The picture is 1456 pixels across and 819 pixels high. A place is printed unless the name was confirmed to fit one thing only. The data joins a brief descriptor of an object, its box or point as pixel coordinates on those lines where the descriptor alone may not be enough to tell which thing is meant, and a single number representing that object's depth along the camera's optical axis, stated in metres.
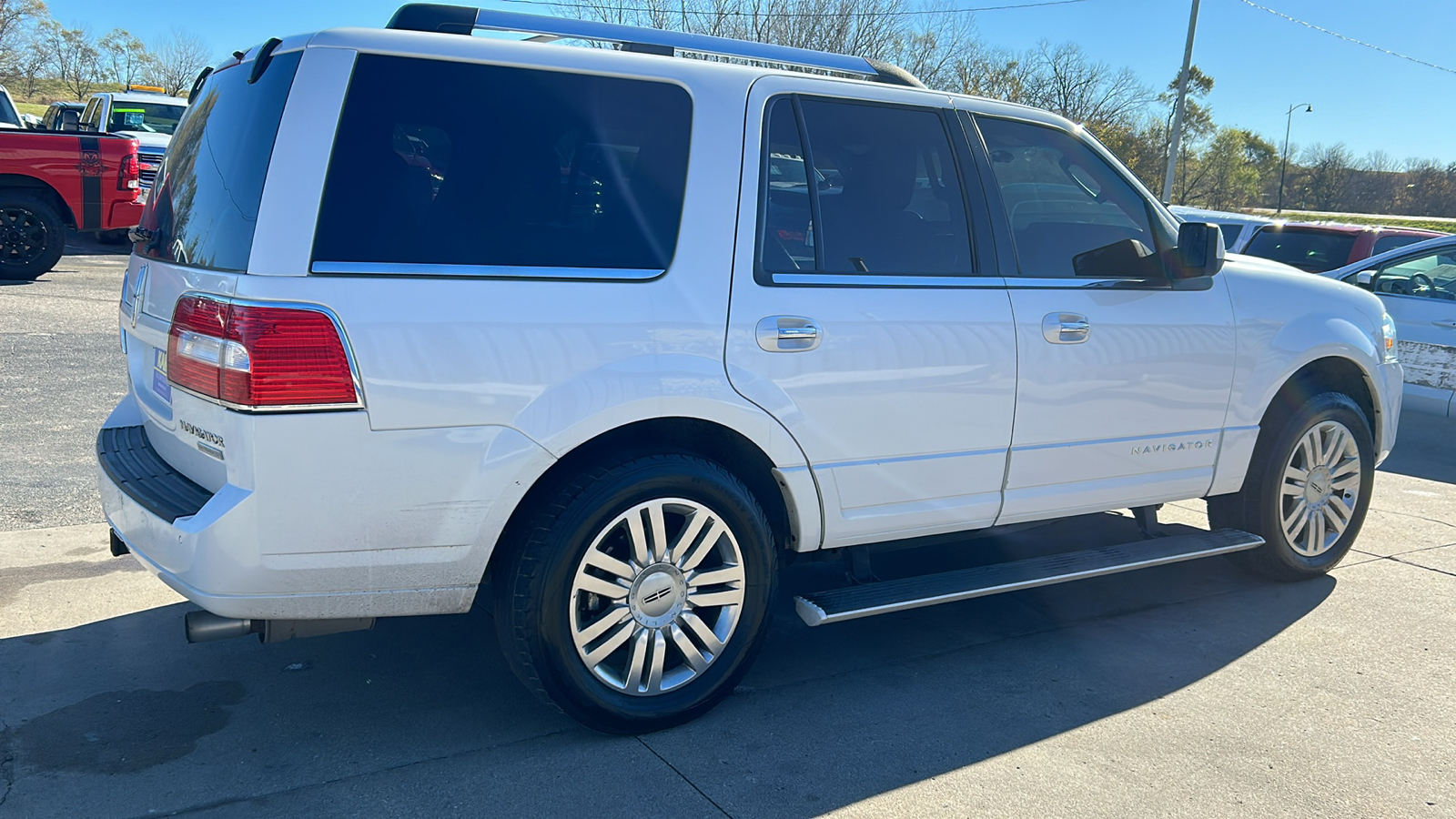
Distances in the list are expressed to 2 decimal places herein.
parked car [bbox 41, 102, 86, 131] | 16.77
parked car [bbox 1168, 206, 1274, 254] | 12.23
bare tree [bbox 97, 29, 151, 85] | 66.10
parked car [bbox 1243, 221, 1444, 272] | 11.51
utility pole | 29.39
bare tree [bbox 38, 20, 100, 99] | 64.69
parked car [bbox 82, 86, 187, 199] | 18.73
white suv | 2.90
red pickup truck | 11.59
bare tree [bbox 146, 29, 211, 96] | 61.84
